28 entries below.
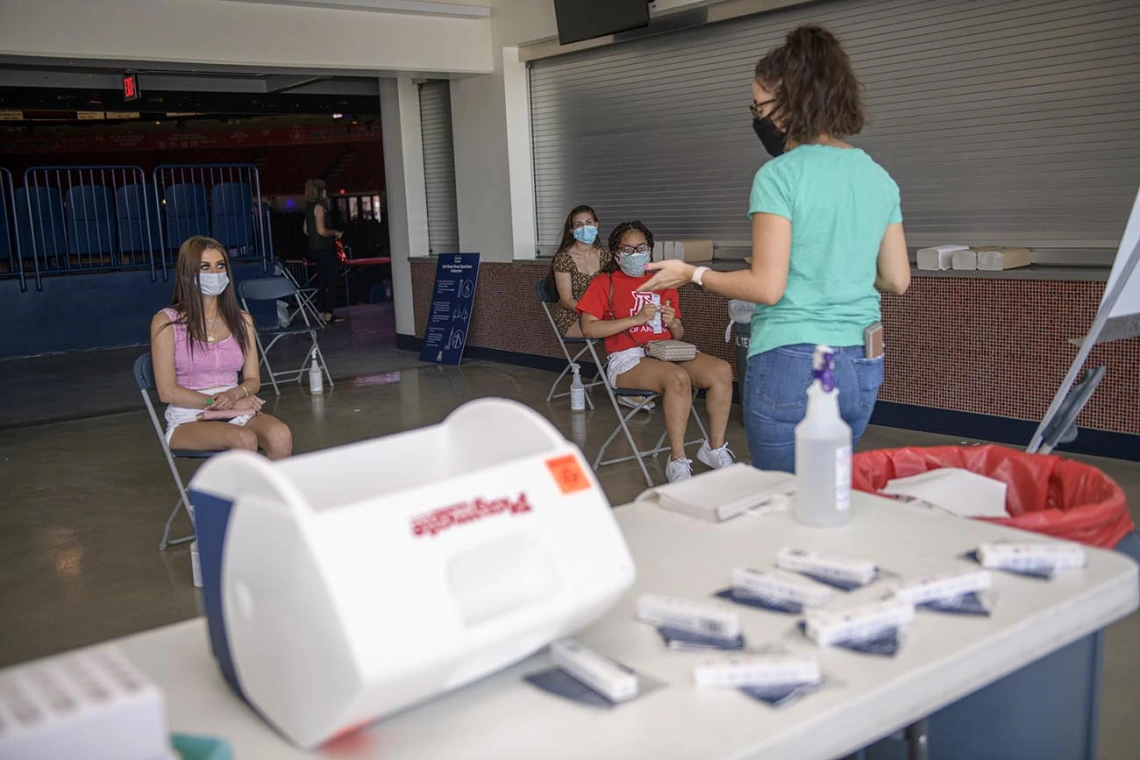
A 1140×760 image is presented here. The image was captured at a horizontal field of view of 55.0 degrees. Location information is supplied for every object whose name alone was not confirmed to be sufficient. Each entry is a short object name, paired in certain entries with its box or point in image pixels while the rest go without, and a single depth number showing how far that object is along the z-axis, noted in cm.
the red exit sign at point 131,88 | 1032
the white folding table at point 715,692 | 117
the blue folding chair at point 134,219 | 1130
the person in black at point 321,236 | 1151
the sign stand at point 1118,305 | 285
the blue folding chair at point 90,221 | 1120
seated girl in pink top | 407
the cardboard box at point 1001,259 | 517
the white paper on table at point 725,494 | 185
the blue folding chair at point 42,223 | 1091
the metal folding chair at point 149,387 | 414
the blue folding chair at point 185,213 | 1157
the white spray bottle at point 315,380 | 761
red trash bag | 184
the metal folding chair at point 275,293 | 777
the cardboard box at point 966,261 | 529
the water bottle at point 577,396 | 659
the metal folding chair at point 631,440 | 486
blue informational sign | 870
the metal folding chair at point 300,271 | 1055
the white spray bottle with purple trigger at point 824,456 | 173
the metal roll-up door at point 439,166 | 918
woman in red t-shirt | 480
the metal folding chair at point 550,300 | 636
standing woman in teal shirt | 219
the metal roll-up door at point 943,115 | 500
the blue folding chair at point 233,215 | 1170
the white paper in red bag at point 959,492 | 197
